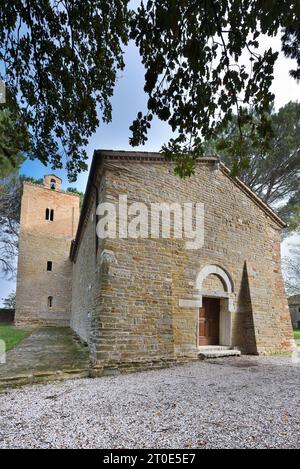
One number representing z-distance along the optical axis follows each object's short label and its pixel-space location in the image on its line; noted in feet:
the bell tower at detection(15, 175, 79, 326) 64.49
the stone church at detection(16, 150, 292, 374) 19.97
